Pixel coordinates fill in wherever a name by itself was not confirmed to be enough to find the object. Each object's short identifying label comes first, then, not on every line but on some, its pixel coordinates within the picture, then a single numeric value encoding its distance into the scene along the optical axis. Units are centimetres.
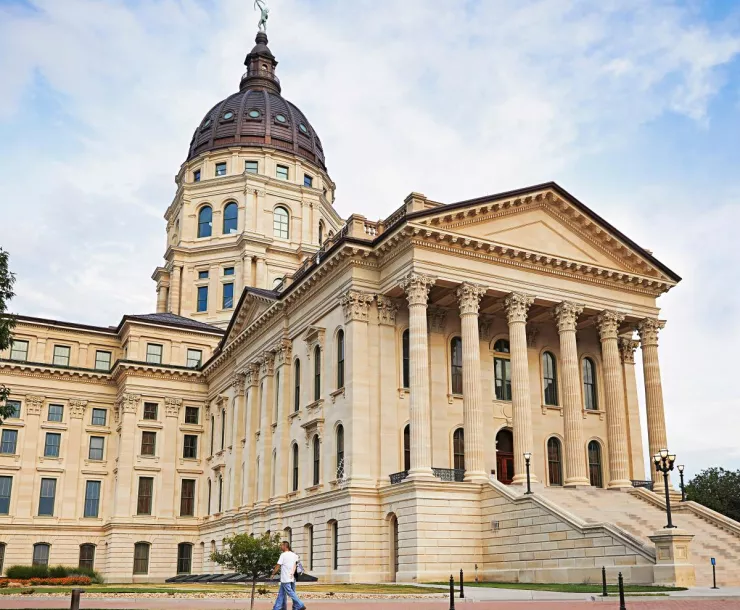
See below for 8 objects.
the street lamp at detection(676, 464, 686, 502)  3403
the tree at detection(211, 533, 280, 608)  2389
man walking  1827
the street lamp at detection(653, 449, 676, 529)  2976
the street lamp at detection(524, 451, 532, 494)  3502
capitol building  3484
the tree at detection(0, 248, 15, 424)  3025
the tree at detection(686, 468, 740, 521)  7250
